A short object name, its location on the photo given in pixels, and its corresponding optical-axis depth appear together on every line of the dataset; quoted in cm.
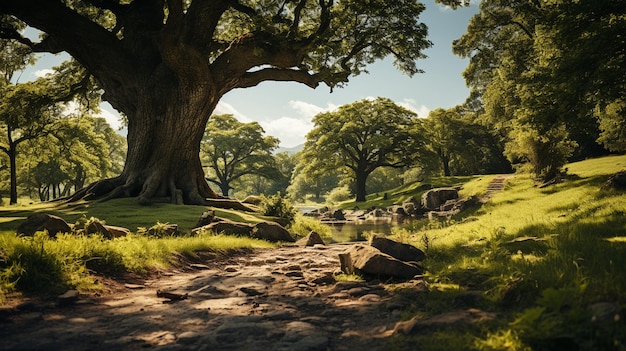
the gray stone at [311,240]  1263
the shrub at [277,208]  2028
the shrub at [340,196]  7025
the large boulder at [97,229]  857
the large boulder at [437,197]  3381
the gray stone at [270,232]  1358
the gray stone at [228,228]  1245
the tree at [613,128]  2675
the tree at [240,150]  5956
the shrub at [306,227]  1859
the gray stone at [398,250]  727
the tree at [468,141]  5484
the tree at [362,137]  4578
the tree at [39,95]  2164
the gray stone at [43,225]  770
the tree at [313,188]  9444
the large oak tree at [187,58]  1748
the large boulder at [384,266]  611
